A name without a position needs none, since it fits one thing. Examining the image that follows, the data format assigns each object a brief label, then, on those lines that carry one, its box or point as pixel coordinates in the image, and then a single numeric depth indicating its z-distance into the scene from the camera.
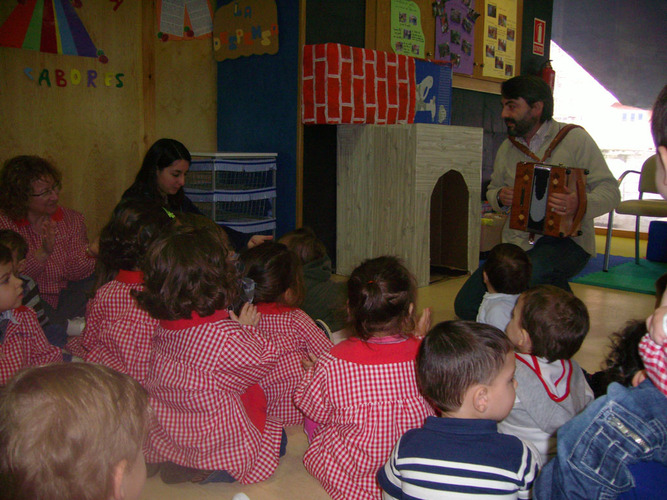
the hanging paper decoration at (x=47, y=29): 3.38
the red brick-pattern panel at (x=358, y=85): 4.25
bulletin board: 4.87
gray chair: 5.52
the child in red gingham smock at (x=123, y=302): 2.22
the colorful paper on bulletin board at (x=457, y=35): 5.66
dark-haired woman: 3.24
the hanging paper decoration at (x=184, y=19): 4.16
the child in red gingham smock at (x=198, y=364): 1.86
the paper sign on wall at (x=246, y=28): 4.36
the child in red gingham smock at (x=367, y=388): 1.77
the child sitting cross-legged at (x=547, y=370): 1.81
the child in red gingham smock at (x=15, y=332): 1.95
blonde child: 0.84
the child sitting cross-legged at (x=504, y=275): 2.77
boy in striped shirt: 1.27
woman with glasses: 2.85
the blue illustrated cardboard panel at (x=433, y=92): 5.21
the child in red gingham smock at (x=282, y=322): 2.29
